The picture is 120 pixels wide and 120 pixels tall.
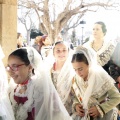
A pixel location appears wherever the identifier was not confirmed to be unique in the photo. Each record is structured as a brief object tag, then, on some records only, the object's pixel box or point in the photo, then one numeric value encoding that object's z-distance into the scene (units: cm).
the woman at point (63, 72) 279
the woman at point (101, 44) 359
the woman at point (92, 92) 254
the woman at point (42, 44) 505
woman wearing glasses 204
